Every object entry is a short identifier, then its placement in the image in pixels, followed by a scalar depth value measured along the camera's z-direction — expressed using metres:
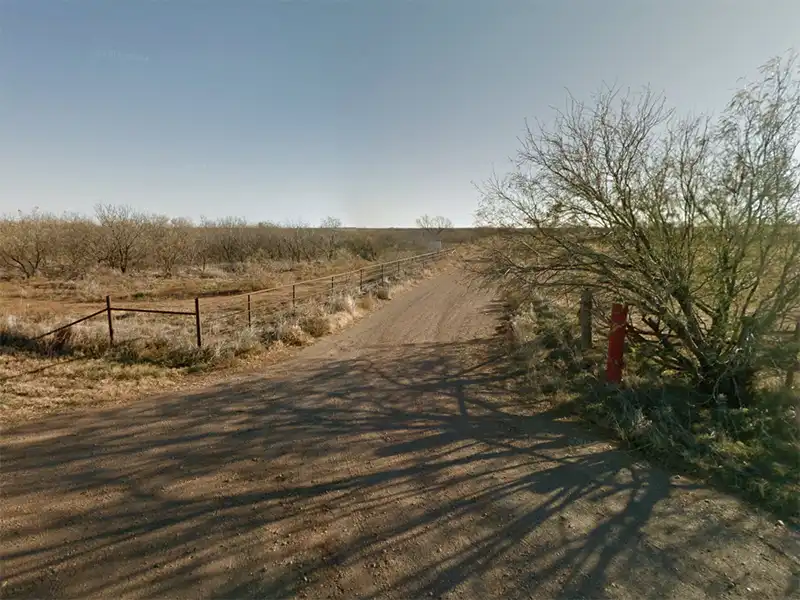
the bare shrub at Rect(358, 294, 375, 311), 13.57
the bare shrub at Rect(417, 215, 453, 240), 69.31
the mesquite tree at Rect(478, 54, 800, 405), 5.06
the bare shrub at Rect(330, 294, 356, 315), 11.93
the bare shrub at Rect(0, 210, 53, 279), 23.59
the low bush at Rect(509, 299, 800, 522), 3.78
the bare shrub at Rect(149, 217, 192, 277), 28.38
